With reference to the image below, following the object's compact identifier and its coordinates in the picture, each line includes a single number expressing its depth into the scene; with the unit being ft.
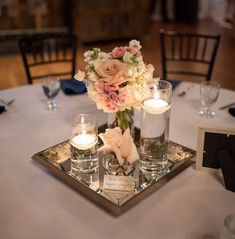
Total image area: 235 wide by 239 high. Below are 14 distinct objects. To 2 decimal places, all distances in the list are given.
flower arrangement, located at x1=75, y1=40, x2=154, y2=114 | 3.26
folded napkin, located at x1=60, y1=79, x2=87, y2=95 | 5.72
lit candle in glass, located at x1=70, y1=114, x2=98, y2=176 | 3.75
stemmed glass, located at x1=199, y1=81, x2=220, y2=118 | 4.99
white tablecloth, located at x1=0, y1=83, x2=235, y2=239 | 3.05
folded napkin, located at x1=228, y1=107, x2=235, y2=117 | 4.95
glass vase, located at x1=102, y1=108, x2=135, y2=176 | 3.64
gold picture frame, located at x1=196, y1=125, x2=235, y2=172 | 3.66
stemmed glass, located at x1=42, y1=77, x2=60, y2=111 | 5.28
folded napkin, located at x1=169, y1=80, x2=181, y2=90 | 5.87
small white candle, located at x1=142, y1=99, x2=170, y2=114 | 3.63
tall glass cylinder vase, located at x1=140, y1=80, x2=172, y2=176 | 3.66
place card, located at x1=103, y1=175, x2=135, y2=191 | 3.50
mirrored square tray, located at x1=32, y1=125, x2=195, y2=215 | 3.34
